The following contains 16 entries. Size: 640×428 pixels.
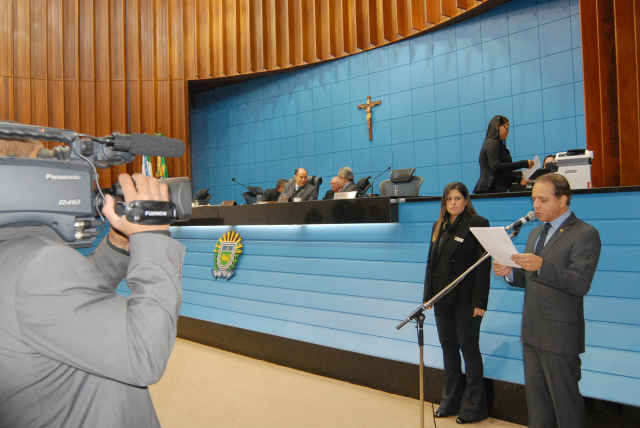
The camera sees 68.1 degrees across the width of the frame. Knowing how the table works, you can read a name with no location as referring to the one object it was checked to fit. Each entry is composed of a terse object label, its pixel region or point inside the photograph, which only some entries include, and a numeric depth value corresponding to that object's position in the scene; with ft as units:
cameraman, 2.21
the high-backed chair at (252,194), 19.15
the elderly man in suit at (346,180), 16.22
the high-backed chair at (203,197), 20.95
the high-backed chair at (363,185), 16.85
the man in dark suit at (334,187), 17.24
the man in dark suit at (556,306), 6.26
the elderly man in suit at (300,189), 17.85
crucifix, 22.22
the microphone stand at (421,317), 6.82
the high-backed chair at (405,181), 15.57
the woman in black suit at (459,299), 8.38
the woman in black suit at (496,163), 11.59
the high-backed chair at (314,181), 18.49
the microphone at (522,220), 6.09
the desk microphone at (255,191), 19.11
